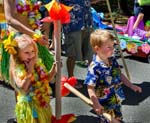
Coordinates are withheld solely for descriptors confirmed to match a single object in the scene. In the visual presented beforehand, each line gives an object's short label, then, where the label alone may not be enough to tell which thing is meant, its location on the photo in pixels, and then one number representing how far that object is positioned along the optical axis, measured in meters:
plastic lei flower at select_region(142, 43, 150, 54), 5.43
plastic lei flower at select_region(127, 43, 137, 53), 5.57
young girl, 2.70
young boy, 2.79
